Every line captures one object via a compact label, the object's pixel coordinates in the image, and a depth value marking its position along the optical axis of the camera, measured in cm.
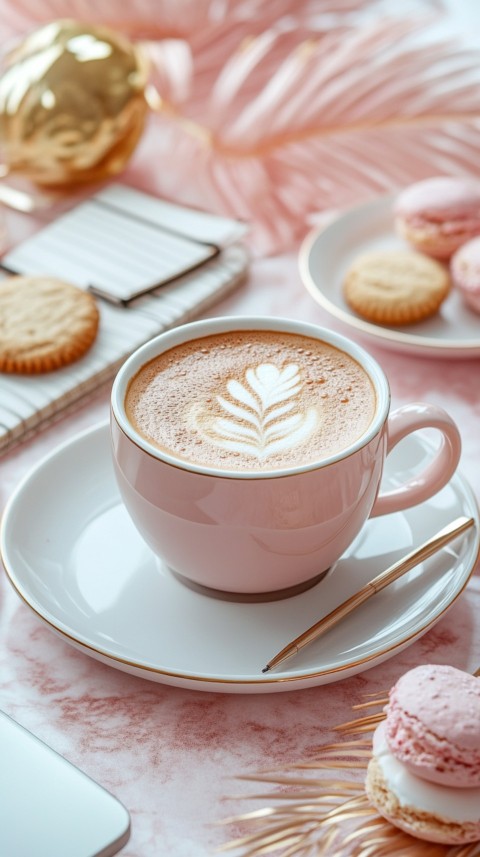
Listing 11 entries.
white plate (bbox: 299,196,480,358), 111
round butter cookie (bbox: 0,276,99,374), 108
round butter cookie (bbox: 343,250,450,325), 116
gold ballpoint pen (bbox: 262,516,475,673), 71
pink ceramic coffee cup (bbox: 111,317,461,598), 69
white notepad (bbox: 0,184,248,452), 109
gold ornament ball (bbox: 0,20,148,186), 137
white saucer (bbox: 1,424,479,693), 71
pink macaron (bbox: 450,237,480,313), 116
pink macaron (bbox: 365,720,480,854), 58
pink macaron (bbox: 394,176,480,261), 124
